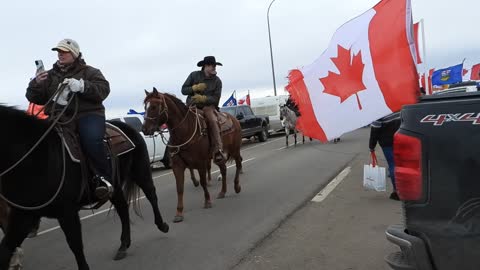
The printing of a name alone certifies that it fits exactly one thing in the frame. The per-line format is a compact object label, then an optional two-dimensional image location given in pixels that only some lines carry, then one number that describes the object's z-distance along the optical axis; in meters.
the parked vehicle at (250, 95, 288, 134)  30.88
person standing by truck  8.44
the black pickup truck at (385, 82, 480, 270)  2.82
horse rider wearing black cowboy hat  9.13
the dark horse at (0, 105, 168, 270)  4.48
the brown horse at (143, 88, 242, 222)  7.88
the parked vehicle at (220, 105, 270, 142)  24.52
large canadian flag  5.30
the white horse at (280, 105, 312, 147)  23.23
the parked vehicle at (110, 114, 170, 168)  15.63
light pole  37.31
